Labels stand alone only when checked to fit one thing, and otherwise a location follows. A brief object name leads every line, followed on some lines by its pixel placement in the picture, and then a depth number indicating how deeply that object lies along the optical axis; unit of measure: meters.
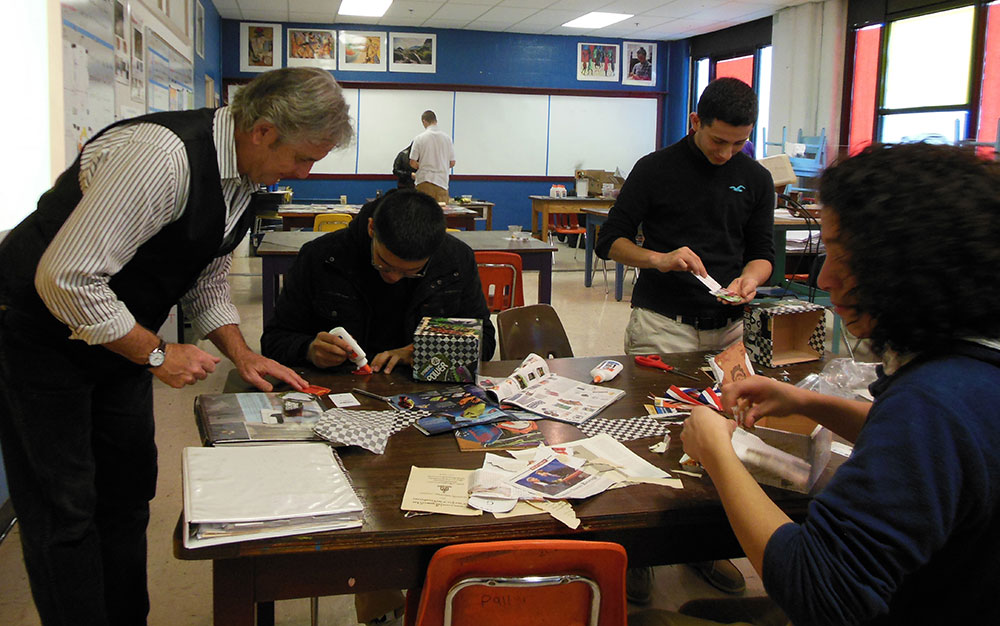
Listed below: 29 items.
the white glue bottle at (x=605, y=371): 2.13
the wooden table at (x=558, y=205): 9.62
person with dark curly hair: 0.92
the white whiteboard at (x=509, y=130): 11.49
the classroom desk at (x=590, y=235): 7.91
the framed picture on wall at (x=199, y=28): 7.88
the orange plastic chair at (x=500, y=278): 3.83
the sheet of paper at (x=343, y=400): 1.83
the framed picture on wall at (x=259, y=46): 10.92
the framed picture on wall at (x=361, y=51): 11.21
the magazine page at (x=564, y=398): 1.86
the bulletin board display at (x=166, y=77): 5.11
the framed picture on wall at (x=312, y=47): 11.06
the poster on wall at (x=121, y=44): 4.10
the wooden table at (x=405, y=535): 1.22
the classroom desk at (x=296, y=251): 4.52
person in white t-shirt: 9.43
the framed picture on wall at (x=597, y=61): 12.09
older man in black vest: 1.43
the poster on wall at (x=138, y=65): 4.52
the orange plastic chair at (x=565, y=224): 9.70
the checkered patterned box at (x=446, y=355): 2.03
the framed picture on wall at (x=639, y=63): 12.18
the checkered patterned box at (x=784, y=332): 2.29
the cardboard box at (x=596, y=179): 10.59
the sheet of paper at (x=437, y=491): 1.32
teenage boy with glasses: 2.14
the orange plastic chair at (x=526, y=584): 1.16
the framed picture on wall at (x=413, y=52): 11.34
